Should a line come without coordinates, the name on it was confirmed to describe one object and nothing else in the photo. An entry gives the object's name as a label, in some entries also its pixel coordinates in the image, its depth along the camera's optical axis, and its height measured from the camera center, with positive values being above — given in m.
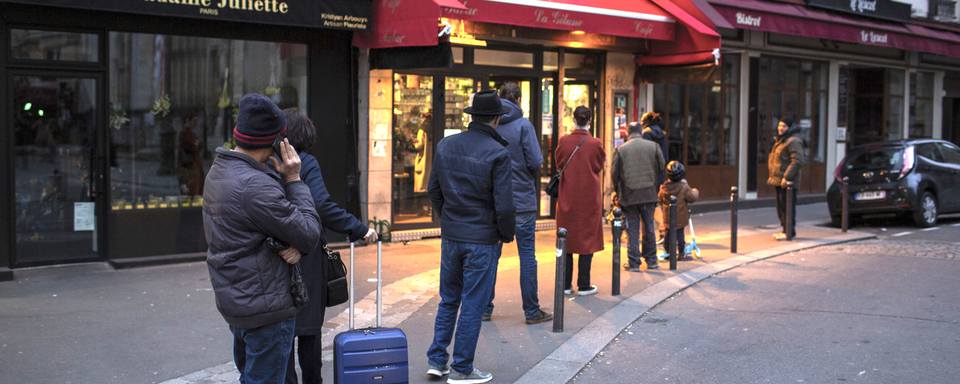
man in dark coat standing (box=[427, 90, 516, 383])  4.85 -0.43
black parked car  12.70 -0.41
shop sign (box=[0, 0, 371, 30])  8.20 +1.53
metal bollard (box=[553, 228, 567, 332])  6.01 -1.02
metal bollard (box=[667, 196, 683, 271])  8.68 -0.90
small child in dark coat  9.34 -0.46
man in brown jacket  11.12 -0.10
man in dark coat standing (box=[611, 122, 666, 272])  8.59 -0.33
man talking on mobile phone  3.27 -0.34
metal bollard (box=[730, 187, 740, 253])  9.92 -0.79
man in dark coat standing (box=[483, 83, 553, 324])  6.31 -0.23
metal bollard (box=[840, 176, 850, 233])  12.14 -0.84
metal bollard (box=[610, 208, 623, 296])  6.91 -0.86
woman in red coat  7.18 -0.36
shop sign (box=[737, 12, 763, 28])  14.35 +2.39
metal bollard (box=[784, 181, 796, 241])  11.16 -0.83
